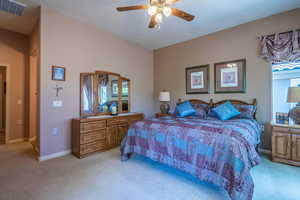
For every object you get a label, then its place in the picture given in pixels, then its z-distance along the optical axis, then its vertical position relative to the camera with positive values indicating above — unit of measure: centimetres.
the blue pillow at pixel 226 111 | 303 -27
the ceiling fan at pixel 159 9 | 199 +131
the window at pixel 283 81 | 305 +40
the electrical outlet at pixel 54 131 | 294 -68
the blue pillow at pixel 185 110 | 352 -28
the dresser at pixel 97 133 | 290 -78
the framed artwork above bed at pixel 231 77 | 345 +58
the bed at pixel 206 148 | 157 -69
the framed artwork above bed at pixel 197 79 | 405 +59
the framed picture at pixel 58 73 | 293 +55
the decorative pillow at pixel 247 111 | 307 -26
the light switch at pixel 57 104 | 294 -11
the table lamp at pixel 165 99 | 448 +0
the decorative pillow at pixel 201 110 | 354 -28
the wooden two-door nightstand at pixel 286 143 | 247 -81
